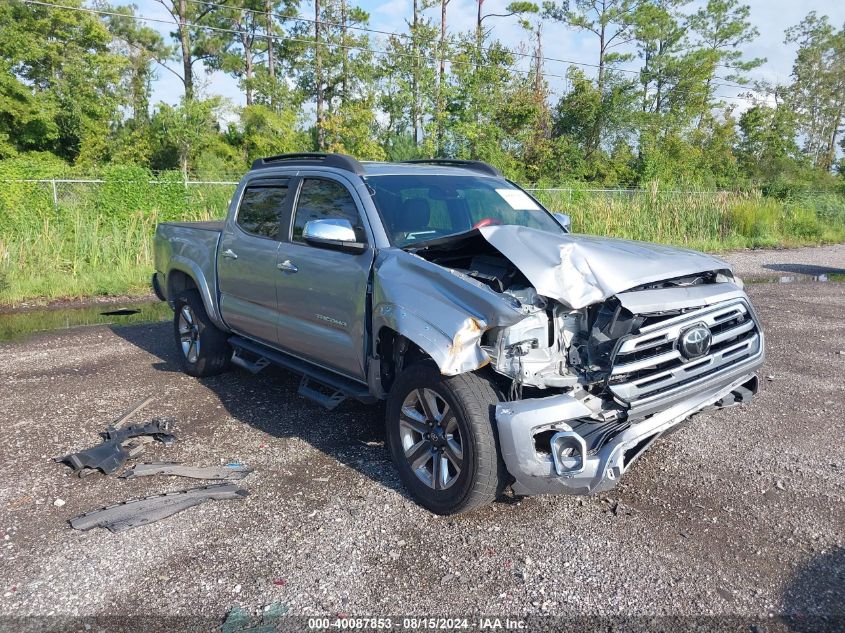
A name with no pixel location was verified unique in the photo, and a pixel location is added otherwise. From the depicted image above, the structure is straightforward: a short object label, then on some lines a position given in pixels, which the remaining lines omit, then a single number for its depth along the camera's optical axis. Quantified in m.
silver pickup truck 3.27
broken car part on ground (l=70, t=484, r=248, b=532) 3.58
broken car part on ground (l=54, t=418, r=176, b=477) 4.23
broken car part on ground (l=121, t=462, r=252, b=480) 4.16
